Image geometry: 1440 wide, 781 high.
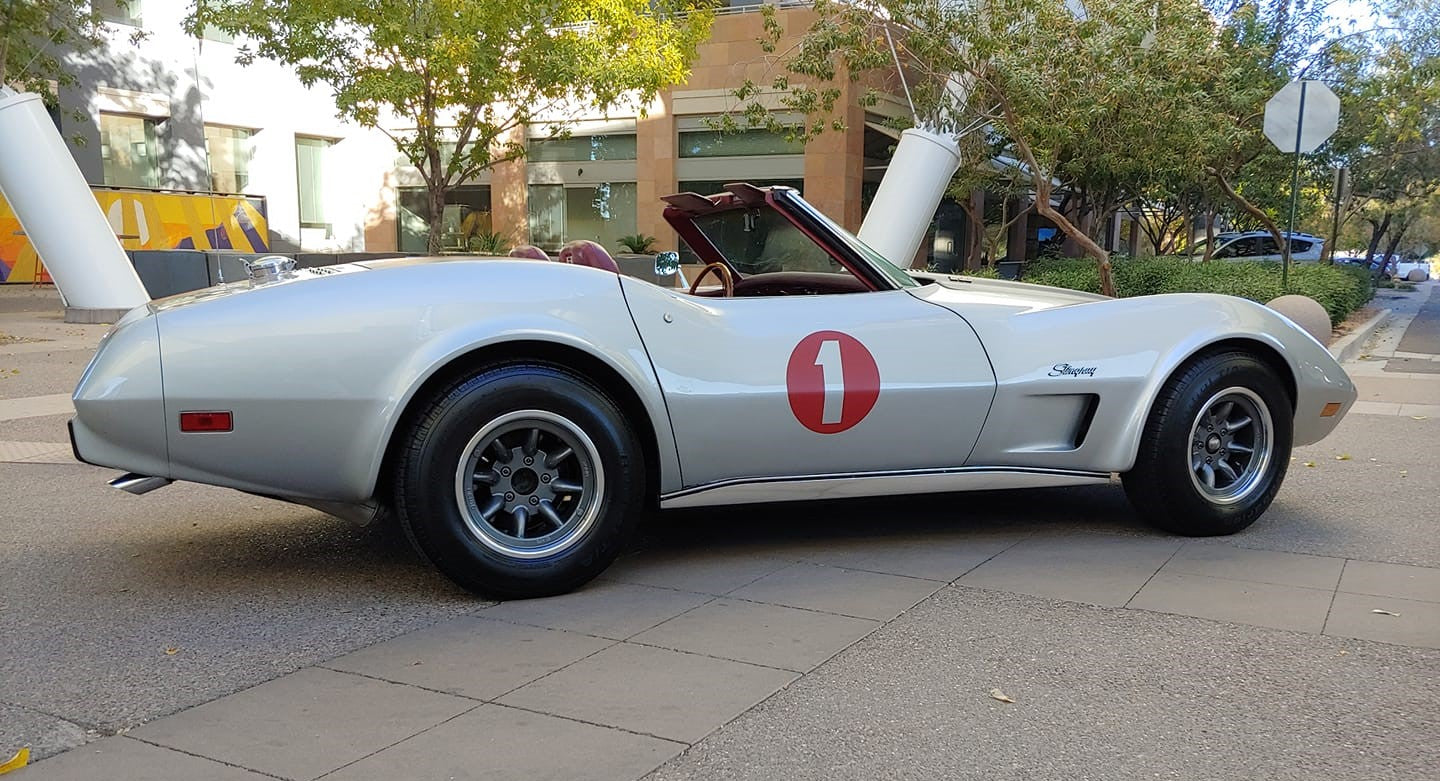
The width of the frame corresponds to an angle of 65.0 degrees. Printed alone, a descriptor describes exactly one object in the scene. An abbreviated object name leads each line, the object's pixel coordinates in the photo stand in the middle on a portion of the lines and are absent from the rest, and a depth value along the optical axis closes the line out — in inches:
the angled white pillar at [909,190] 658.8
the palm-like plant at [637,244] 994.7
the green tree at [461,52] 658.8
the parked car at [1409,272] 2108.9
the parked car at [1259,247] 1264.8
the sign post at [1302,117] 519.5
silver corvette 144.4
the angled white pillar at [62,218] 598.5
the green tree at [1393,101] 857.1
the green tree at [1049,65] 540.1
